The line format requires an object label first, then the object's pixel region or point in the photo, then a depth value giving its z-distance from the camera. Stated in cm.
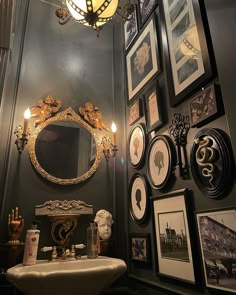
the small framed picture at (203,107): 108
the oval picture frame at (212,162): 97
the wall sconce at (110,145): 194
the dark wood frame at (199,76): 116
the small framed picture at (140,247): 147
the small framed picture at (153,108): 153
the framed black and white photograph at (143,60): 173
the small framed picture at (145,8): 187
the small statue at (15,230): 143
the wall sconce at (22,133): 162
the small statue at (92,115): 202
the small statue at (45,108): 184
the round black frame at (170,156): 133
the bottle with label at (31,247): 136
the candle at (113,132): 194
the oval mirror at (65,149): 176
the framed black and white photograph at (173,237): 113
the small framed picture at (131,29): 213
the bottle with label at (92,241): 155
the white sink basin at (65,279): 107
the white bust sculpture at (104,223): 166
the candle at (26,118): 163
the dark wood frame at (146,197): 155
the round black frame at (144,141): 169
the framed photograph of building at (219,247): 90
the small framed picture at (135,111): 182
